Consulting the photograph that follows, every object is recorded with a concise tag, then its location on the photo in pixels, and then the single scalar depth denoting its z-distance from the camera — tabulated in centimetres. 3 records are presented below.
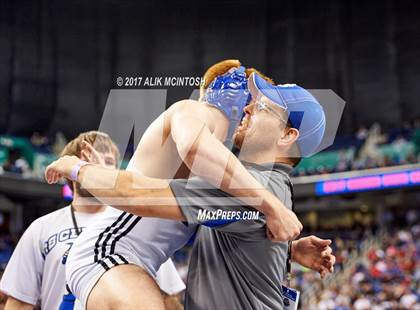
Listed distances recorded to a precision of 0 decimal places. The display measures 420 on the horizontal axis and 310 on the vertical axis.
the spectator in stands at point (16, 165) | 1411
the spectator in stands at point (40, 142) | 1013
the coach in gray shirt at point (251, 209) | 154
